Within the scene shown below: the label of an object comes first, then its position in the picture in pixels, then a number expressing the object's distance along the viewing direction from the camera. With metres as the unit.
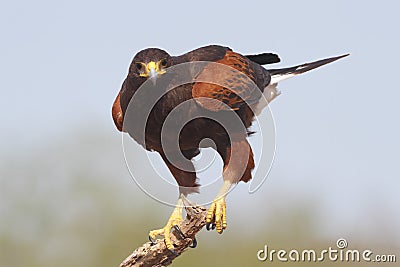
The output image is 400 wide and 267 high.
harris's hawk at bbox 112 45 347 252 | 17.84
